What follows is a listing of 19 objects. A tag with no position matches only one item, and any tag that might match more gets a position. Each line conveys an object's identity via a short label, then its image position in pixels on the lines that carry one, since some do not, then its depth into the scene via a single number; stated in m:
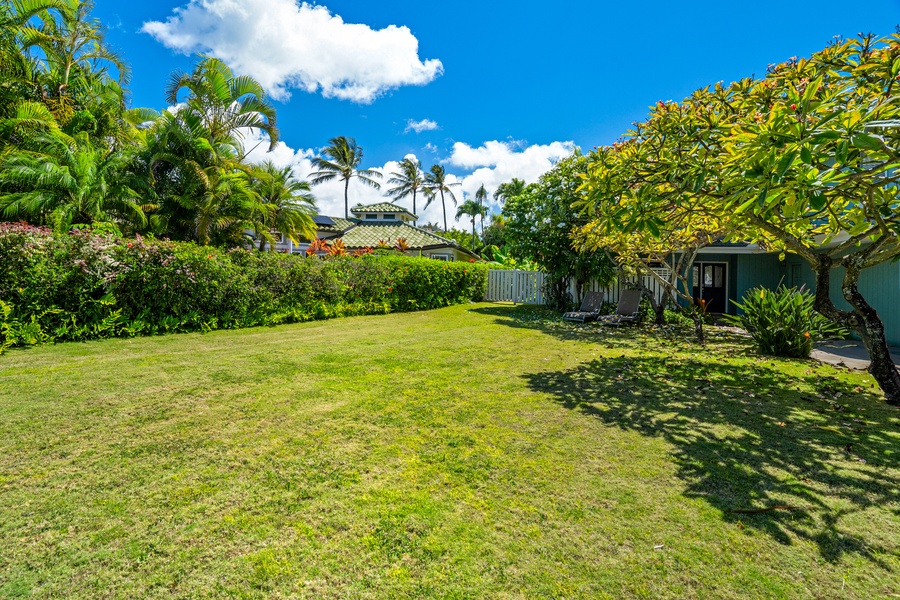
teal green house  11.09
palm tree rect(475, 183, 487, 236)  57.81
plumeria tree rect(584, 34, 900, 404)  3.33
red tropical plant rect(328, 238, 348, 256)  20.62
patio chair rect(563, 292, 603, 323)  13.39
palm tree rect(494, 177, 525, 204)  44.25
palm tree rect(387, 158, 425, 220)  50.59
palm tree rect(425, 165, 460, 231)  52.16
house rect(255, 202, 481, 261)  28.34
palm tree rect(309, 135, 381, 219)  41.41
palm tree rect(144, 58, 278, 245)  15.23
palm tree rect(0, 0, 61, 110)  12.34
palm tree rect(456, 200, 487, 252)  56.62
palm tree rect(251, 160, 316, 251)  19.55
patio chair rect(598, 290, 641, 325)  12.70
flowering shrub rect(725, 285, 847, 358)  7.78
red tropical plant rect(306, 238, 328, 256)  22.48
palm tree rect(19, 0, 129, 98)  13.60
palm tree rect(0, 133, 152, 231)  10.95
